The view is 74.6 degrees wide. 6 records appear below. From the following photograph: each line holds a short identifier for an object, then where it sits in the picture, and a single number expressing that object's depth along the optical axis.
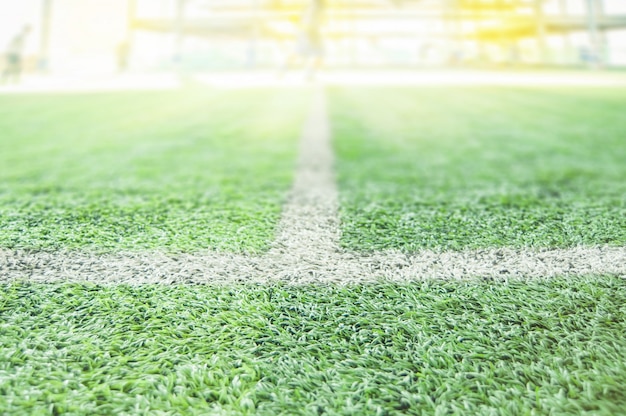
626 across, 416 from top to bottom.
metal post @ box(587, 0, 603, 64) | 21.18
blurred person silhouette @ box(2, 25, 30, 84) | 9.92
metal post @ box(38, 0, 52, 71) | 19.92
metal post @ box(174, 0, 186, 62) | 22.43
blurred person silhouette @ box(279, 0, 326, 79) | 8.93
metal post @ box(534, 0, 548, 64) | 23.36
